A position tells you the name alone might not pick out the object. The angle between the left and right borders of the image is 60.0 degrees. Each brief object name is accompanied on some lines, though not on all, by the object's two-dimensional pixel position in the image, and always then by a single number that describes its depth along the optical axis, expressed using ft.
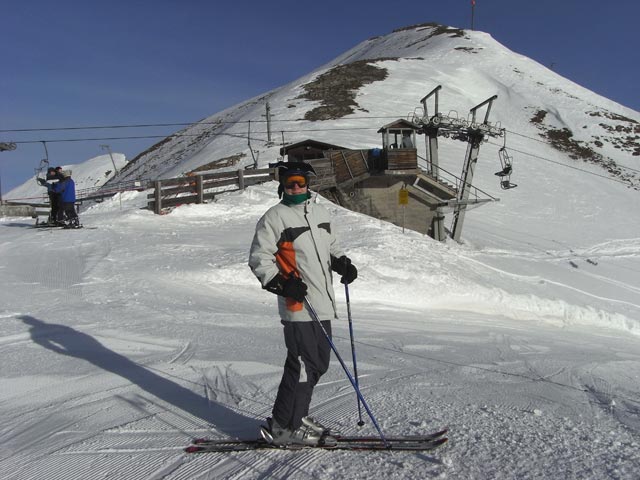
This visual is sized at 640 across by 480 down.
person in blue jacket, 52.44
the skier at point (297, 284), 12.44
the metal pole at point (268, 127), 141.85
